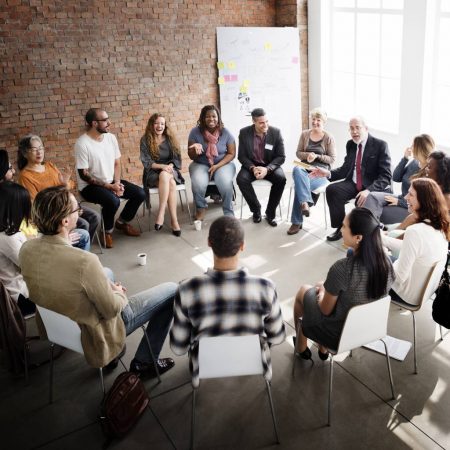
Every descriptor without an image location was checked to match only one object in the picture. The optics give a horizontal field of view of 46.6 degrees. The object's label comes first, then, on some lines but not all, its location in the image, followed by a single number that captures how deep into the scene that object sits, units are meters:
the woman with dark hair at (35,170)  5.10
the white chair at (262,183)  6.07
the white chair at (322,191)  5.86
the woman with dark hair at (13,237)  3.72
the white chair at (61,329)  3.03
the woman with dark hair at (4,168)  4.82
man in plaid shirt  2.67
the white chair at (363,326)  2.91
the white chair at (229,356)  2.68
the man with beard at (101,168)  5.70
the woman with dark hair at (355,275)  2.93
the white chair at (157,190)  6.06
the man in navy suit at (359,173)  5.43
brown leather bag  3.05
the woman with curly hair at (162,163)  6.01
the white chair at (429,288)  3.37
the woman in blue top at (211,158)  6.19
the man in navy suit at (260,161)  6.10
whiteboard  7.77
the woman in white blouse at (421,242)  3.39
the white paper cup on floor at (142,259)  5.29
